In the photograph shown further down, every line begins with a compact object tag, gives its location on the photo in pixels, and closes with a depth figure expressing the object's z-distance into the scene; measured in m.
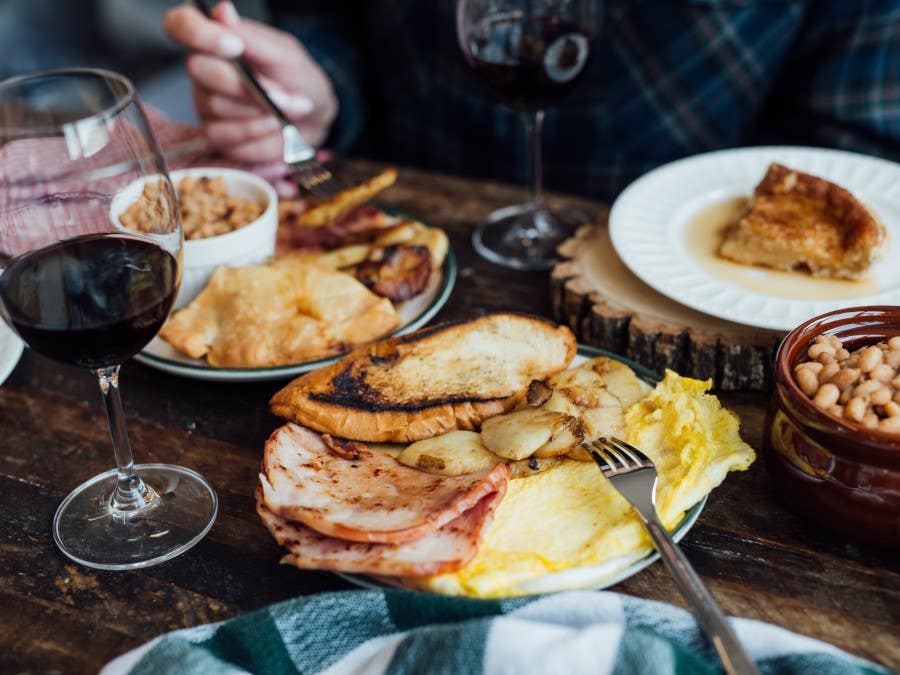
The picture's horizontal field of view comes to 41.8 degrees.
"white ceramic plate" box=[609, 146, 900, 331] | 0.61
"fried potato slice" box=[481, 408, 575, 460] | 0.52
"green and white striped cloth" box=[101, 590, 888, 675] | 0.44
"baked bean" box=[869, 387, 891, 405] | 0.48
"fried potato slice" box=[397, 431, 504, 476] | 0.52
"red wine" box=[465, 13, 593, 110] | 0.70
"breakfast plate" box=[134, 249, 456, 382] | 0.61
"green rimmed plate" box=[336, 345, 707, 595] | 0.47
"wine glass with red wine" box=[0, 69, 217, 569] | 0.48
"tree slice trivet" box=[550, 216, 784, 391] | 0.60
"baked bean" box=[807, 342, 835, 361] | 0.52
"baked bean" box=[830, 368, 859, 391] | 0.49
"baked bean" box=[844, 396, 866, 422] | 0.48
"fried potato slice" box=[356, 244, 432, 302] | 0.67
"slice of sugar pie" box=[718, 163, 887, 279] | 0.63
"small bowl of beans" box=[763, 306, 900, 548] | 0.48
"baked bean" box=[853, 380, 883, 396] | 0.49
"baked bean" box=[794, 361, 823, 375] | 0.50
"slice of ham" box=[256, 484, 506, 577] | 0.46
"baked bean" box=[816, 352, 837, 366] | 0.51
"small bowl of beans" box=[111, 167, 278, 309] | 0.67
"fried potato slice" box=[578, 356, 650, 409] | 0.56
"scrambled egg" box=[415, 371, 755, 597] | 0.47
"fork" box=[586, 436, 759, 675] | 0.43
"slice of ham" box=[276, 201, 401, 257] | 0.73
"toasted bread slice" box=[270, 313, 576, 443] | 0.54
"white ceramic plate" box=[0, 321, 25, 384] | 0.62
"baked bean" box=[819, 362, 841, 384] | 0.50
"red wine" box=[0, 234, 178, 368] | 0.48
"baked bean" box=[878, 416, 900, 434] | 0.47
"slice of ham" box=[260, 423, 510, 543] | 0.48
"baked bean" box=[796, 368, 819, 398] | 0.50
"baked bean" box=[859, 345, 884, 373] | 0.50
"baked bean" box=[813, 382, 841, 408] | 0.49
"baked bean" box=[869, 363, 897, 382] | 0.49
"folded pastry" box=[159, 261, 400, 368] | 0.62
